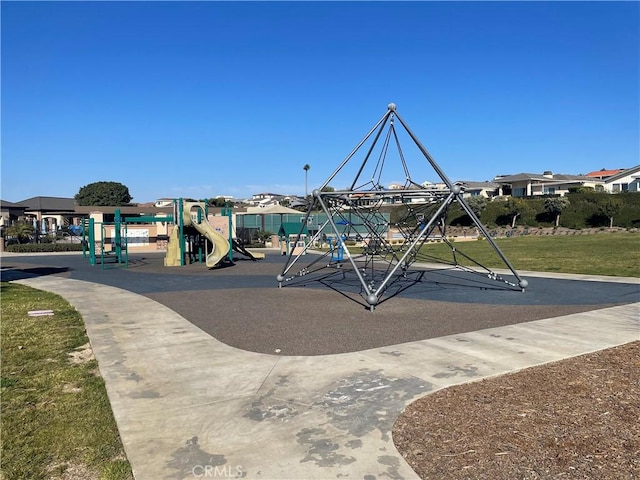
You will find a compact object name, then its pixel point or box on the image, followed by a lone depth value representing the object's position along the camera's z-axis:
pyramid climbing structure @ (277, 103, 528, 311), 12.19
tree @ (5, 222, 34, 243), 39.44
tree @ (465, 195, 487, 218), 61.19
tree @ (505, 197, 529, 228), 57.16
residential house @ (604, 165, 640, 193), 73.00
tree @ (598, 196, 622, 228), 49.97
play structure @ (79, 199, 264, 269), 22.34
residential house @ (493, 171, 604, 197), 78.12
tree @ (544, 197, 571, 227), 55.01
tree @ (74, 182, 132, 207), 100.25
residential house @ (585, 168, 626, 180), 102.66
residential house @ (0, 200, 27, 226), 72.44
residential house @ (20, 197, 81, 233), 79.31
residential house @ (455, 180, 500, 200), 88.00
